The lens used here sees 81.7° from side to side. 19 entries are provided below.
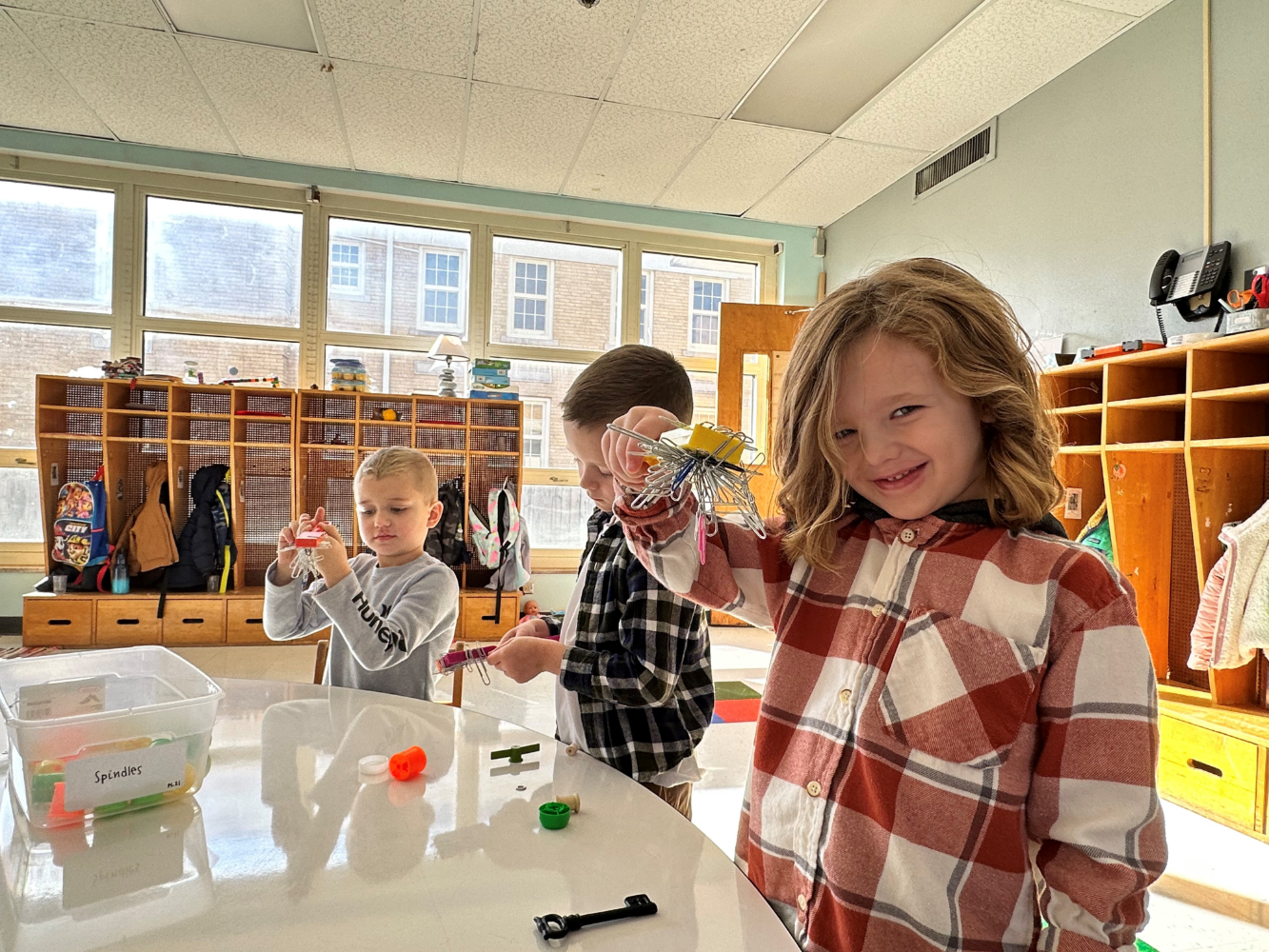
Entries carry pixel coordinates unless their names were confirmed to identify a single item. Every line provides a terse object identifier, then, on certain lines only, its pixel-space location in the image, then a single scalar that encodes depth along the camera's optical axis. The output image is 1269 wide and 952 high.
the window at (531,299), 5.52
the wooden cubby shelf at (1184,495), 2.40
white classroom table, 0.62
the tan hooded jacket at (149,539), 4.51
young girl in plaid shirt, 0.69
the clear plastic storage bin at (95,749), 0.79
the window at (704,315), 5.85
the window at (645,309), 5.74
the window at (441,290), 5.38
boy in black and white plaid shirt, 1.11
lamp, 4.83
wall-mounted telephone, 2.76
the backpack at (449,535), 4.83
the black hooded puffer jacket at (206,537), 4.60
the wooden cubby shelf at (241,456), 4.38
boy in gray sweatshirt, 1.54
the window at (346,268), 5.20
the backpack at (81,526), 4.41
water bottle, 4.41
